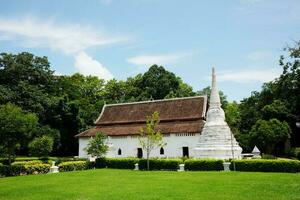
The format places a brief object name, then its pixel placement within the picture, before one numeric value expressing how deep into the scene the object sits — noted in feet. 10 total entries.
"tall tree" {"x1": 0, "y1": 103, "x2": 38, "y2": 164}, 86.33
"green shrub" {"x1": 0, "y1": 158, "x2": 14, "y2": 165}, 109.48
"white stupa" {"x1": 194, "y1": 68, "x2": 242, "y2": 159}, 95.50
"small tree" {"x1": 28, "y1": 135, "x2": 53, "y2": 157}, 110.22
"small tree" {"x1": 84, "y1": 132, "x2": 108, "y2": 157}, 102.94
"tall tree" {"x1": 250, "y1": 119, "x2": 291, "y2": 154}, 125.70
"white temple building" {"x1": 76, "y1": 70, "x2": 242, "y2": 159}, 97.81
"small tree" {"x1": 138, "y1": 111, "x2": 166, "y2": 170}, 90.74
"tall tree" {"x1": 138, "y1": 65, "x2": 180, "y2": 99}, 183.73
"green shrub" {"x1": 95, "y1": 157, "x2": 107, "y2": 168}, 99.30
